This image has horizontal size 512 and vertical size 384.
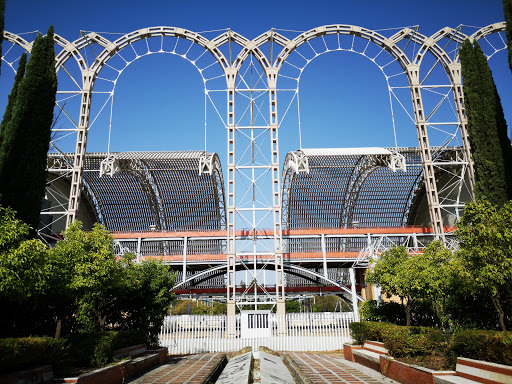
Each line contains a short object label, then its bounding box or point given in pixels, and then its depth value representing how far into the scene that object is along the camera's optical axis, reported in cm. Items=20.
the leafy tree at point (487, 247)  1060
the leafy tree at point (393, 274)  1609
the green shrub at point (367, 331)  1548
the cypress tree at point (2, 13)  1349
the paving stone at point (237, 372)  890
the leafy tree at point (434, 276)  1402
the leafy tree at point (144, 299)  1781
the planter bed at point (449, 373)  744
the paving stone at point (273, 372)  858
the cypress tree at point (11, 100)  1468
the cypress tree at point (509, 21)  1516
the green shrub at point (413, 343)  1129
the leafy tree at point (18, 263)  895
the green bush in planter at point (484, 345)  777
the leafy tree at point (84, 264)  1202
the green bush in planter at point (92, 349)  1092
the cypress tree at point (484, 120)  1958
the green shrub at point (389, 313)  2023
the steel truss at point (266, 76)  2895
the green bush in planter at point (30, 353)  774
